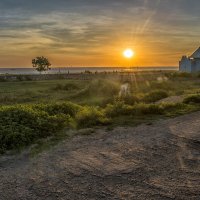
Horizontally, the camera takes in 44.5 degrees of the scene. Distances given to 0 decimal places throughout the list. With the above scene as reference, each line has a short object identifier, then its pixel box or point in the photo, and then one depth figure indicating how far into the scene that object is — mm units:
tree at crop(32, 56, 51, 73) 65889
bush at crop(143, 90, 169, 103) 12797
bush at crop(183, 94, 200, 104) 11421
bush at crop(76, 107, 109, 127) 8337
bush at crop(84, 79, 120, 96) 17224
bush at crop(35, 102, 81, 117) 9152
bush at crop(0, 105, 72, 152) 6767
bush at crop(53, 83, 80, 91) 23238
